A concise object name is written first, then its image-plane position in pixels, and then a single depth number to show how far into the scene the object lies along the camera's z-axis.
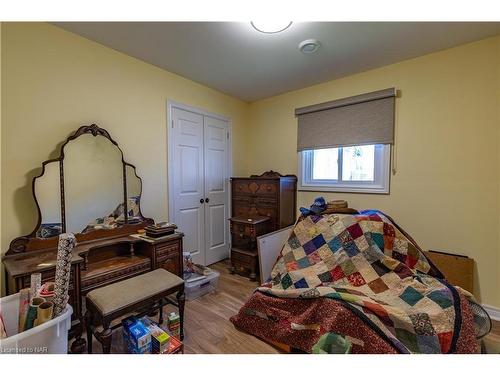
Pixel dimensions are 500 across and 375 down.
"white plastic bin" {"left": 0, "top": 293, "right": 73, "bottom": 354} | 1.00
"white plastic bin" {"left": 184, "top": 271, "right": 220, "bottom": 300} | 2.23
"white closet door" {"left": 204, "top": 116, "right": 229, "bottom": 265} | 3.02
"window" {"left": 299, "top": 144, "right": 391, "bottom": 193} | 2.44
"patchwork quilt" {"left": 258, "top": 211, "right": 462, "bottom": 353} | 1.27
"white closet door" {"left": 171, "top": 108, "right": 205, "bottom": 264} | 2.62
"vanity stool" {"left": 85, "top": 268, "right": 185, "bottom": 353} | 1.31
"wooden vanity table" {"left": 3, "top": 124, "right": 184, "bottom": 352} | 1.50
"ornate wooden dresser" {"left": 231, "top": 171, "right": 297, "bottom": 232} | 2.80
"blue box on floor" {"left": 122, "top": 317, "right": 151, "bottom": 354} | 1.37
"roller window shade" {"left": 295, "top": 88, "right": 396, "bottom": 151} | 2.32
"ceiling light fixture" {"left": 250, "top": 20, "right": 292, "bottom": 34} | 1.62
